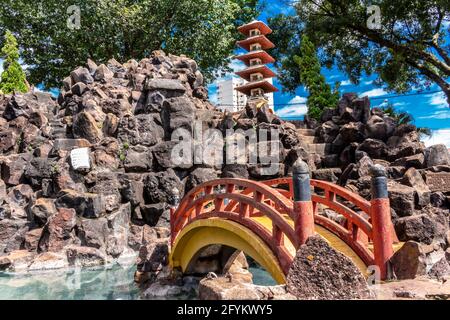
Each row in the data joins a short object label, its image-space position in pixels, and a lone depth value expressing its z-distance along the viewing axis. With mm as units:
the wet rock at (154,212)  17375
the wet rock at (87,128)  19734
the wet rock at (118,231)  15474
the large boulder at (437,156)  17453
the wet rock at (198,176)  18734
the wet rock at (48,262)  13852
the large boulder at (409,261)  6242
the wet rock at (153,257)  11859
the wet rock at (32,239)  15508
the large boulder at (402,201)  13789
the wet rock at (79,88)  22766
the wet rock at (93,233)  15211
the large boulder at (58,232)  14789
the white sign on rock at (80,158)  17391
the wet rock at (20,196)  17766
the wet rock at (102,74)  24109
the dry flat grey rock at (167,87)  21688
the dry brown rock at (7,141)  20375
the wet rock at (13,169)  18578
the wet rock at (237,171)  19488
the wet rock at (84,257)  14320
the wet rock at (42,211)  16000
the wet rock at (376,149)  18969
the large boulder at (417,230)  11156
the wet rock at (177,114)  20250
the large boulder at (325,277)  5023
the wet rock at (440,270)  6745
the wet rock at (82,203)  15953
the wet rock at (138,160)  18734
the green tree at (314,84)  27688
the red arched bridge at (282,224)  6184
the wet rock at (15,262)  14016
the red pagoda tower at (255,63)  29312
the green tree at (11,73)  25984
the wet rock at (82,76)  23734
